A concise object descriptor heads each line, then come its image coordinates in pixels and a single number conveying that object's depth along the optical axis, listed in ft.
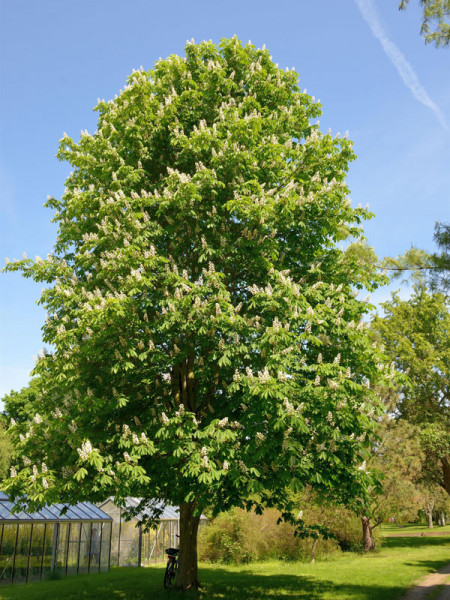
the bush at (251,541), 102.83
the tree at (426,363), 130.38
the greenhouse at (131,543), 104.47
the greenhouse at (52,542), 78.43
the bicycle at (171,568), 66.18
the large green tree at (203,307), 38.14
